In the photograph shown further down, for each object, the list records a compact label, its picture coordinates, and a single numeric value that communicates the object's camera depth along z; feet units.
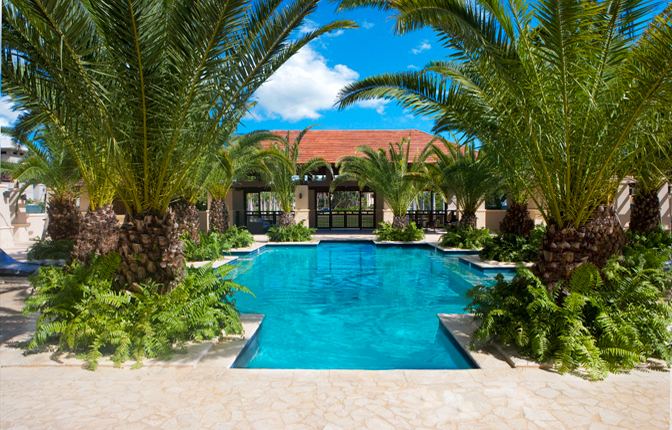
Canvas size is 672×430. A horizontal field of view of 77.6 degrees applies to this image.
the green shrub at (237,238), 49.82
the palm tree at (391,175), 57.47
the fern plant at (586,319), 13.99
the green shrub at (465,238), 49.88
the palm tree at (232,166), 46.03
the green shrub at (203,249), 39.93
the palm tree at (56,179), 37.47
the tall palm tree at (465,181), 48.19
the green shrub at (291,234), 59.52
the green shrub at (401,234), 58.80
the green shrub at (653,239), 32.63
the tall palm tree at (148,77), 14.20
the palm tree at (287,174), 57.04
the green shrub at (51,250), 37.45
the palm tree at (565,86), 14.32
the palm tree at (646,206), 33.99
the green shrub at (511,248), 38.99
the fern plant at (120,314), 14.74
